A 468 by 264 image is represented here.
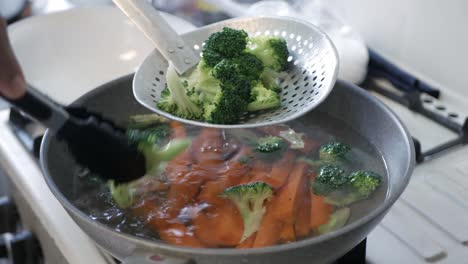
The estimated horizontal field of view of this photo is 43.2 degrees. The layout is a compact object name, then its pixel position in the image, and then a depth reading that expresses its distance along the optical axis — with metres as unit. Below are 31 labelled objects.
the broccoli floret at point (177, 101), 0.67
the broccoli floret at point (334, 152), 0.71
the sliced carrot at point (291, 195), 0.62
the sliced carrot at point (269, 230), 0.58
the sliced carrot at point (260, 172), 0.67
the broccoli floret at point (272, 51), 0.71
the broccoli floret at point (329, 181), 0.66
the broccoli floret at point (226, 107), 0.66
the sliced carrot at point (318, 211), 0.62
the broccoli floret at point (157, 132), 0.73
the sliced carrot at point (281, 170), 0.67
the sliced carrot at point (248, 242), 0.58
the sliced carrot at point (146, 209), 0.63
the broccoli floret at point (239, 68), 0.68
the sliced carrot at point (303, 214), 0.60
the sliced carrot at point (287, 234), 0.59
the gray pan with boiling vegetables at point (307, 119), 0.48
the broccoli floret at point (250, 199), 0.60
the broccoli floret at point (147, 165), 0.61
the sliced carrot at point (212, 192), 0.64
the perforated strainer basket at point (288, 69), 0.65
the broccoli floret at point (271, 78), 0.72
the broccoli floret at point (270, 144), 0.73
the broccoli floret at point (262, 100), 0.68
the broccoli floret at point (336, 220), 0.61
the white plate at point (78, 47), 1.10
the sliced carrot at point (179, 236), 0.58
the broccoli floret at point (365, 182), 0.66
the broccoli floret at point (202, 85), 0.70
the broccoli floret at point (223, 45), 0.70
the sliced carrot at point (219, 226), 0.58
